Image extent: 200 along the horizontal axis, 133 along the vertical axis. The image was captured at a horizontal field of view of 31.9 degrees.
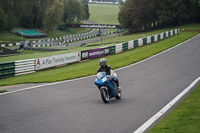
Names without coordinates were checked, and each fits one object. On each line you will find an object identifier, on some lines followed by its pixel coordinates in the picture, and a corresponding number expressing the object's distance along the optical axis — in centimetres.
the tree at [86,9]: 15618
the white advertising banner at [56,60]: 2862
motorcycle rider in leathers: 1355
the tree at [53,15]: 10169
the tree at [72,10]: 12684
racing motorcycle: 1305
